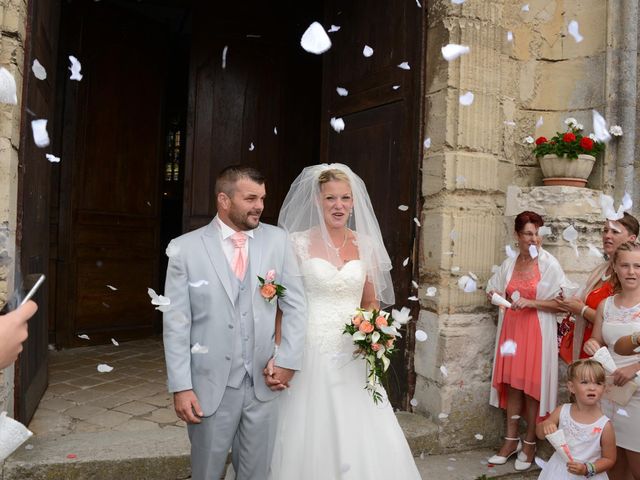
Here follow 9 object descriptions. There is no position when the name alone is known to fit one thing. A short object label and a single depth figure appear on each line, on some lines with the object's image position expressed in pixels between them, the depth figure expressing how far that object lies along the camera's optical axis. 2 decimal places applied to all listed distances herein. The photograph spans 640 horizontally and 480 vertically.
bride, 3.05
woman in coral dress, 4.00
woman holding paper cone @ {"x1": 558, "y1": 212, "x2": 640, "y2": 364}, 3.67
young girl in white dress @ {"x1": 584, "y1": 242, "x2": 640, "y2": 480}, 3.26
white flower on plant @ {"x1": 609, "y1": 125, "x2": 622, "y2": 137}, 4.39
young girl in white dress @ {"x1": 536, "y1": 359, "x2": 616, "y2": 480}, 3.05
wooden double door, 6.48
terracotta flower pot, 4.34
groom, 2.62
